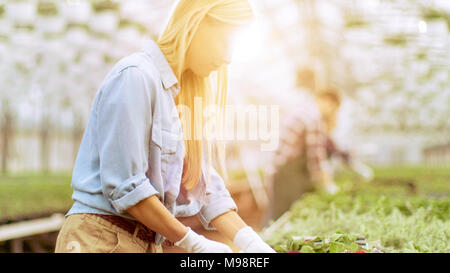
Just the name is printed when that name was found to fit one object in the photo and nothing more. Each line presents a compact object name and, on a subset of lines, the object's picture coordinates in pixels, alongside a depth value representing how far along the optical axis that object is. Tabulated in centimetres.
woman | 270
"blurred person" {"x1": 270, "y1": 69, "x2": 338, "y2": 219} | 749
